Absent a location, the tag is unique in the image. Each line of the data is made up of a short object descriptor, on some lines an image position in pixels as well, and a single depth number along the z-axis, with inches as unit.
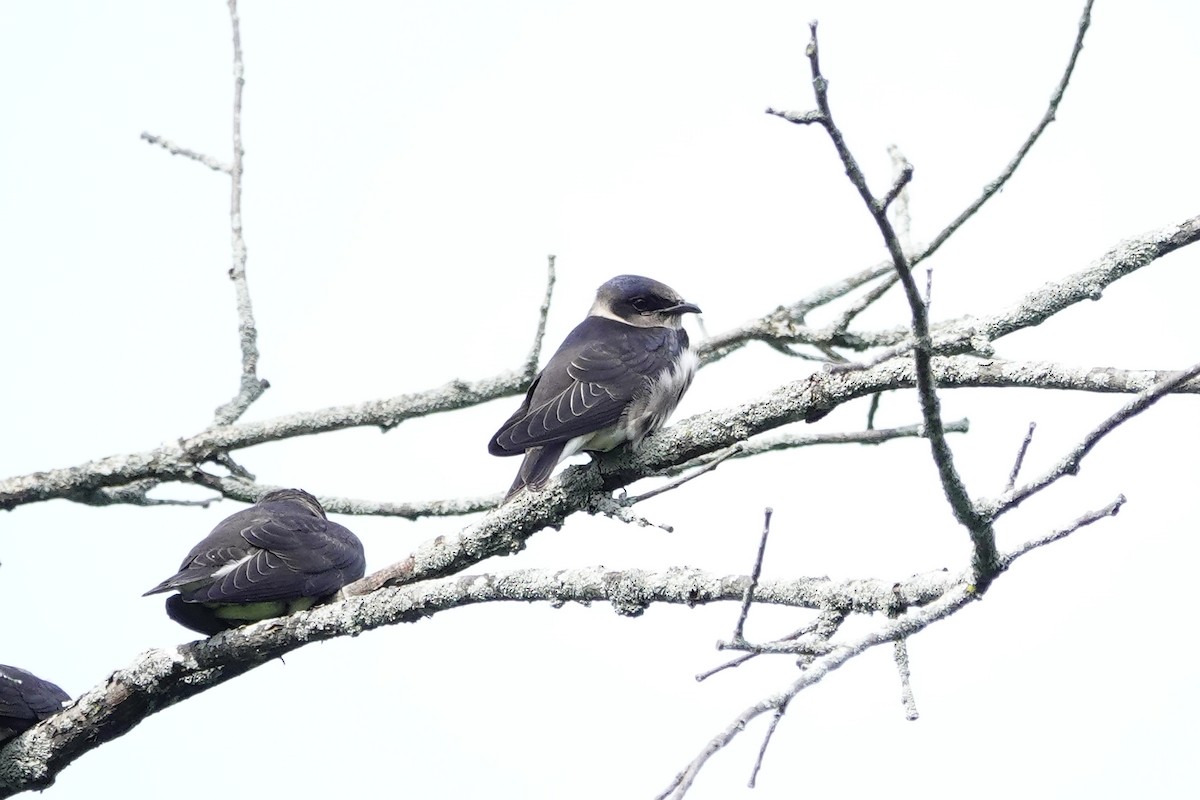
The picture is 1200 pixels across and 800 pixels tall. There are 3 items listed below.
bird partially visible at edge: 396.8
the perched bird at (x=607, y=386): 380.2
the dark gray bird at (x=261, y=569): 424.5
